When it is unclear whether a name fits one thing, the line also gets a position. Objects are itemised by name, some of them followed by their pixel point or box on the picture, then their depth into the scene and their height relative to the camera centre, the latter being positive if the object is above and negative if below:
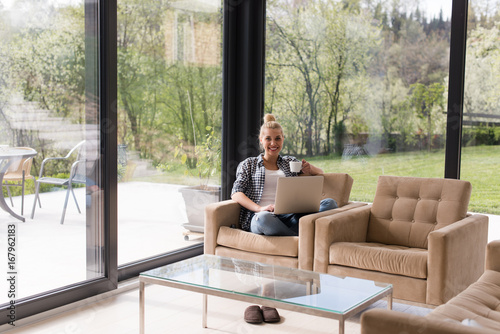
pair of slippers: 3.42 -1.19
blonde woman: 4.22 -0.47
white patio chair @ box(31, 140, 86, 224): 3.56 -0.41
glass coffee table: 2.57 -0.85
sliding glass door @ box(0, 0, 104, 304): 3.34 -0.20
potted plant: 4.89 -0.52
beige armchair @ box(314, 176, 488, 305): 3.29 -0.79
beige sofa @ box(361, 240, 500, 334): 1.76 -0.73
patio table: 3.29 -0.27
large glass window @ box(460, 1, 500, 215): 4.30 +0.08
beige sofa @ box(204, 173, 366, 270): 3.77 -0.85
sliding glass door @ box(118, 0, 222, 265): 4.20 -0.06
